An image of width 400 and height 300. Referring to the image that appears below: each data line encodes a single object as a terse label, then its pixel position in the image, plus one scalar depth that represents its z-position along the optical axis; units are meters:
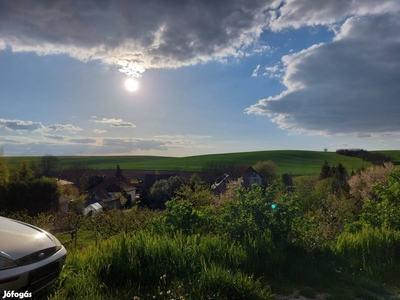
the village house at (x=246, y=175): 61.89
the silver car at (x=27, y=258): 3.18
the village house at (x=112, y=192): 54.12
